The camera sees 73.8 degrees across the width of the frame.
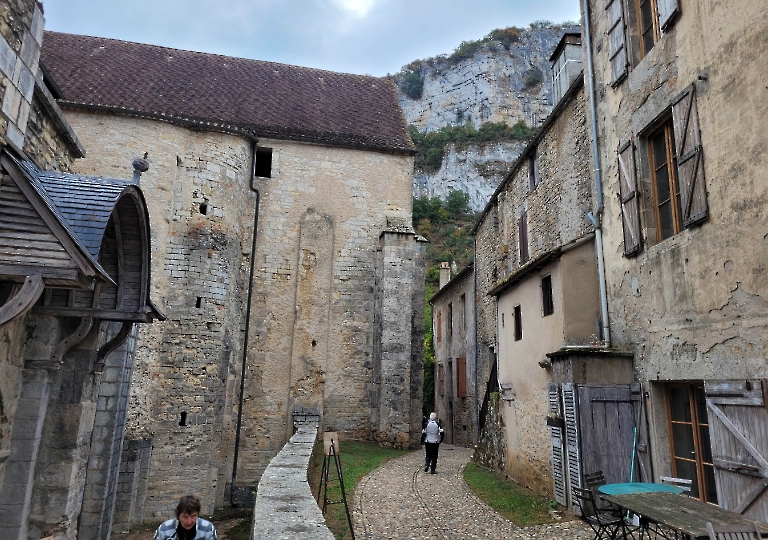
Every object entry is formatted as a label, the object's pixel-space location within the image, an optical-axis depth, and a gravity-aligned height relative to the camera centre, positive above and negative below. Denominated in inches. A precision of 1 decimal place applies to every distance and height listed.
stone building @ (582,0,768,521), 192.7 +68.6
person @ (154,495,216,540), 131.6 -37.8
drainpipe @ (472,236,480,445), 640.7 +82.0
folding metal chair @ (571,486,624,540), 195.4 -56.0
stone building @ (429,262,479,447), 701.3 +38.4
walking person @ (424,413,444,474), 404.8 -44.6
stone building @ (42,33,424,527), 472.1 +124.8
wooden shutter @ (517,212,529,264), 499.5 +146.9
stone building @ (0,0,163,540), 160.2 +29.1
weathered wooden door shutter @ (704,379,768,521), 183.9 -18.9
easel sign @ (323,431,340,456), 283.5 -35.2
